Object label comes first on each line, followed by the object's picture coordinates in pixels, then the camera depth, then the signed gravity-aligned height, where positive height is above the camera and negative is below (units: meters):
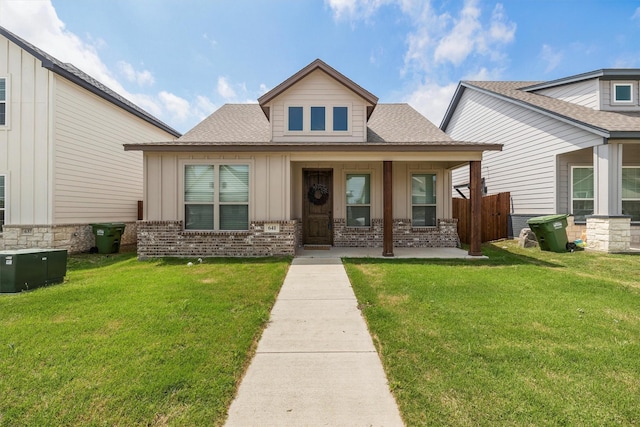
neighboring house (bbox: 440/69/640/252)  8.44 +2.24
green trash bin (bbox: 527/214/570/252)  8.68 -0.52
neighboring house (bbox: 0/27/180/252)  8.46 +1.96
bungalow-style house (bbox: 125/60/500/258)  7.80 +1.03
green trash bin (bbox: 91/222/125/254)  9.44 -0.74
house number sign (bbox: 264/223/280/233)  7.84 -0.38
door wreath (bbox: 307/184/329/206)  9.53 +0.68
